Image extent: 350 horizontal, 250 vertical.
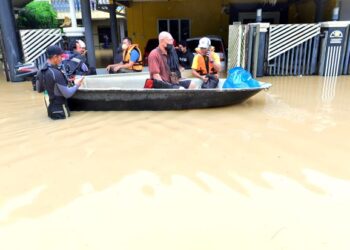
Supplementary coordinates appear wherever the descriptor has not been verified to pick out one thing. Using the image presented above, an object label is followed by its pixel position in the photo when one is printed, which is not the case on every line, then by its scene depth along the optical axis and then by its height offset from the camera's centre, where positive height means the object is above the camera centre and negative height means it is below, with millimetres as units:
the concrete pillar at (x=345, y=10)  10570 +516
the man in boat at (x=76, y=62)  6223 -539
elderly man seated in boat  5375 -545
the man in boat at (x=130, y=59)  7148 -586
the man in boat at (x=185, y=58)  9852 -804
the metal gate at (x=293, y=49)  8773 -557
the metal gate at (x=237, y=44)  8680 -394
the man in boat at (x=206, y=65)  6031 -625
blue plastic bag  5680 -854
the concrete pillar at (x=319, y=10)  10570 +532
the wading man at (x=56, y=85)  4863 -767
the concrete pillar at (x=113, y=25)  13211 +238
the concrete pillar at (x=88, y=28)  9107 +108
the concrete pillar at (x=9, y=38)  9016 -111
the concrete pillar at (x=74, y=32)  9164 +11
